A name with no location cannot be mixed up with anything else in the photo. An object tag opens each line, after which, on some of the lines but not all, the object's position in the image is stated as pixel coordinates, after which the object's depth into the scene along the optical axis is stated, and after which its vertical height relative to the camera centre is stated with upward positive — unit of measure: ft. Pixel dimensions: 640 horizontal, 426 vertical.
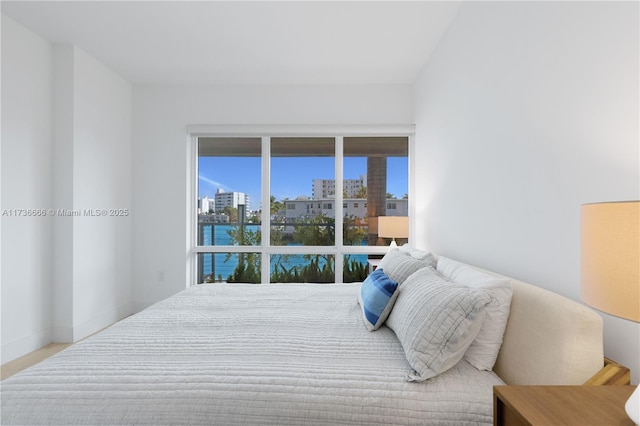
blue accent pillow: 5.61 -1.49
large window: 13.24 +0.38
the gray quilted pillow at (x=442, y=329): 4.16 -1.45
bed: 3.71 -1.96
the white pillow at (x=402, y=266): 6.52 -1.05
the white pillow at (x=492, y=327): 4.48 -1.50
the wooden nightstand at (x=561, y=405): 2.71 -1.62
